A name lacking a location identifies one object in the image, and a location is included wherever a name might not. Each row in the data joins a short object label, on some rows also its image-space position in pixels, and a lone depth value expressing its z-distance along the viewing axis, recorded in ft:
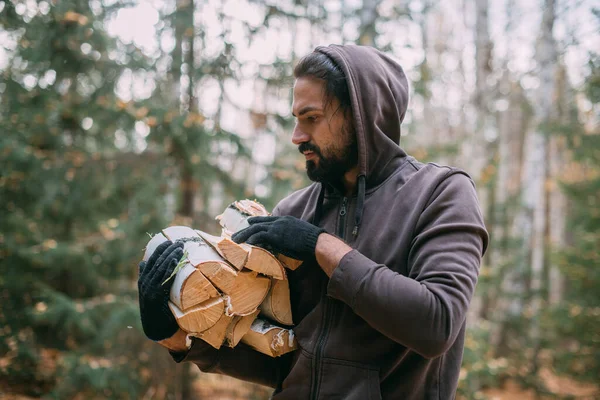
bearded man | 5.37
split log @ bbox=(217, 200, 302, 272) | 7.00
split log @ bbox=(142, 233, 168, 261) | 6.79
